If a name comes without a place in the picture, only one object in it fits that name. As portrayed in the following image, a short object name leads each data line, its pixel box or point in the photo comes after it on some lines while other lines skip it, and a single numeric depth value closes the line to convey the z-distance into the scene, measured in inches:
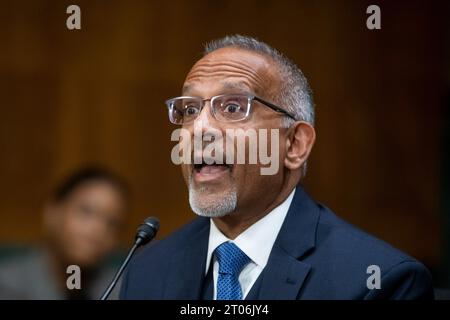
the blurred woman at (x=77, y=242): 117.4
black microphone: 90.5
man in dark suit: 93.4
